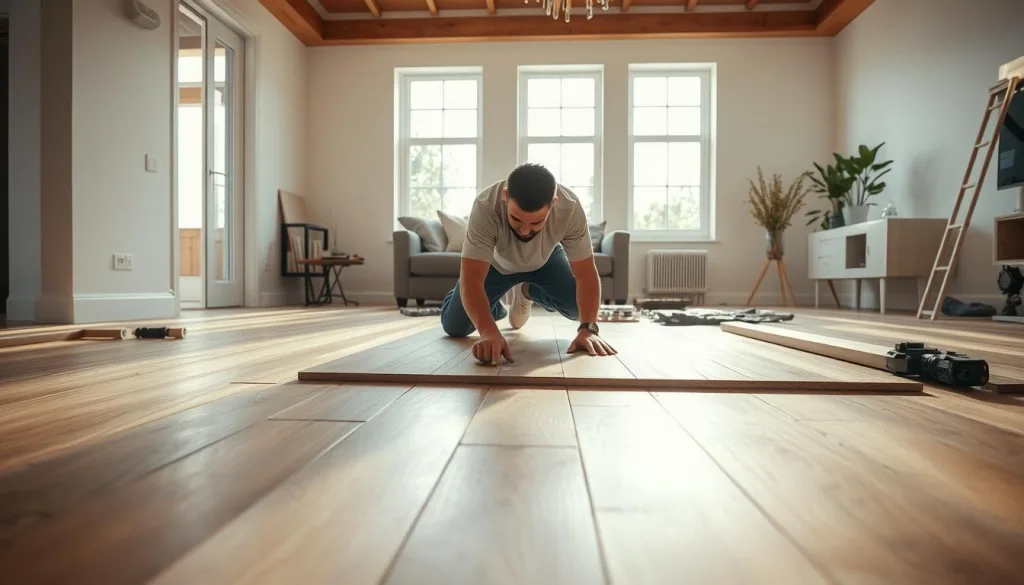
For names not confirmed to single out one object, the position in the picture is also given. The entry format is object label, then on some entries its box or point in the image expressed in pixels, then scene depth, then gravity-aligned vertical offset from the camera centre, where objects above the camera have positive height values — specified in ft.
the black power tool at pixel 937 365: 4.83 -0.67
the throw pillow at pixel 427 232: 20.08 +1.56
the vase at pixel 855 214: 18.81 +2.15
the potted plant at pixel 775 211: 20.88 +2.47
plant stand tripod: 21.02 +0.26
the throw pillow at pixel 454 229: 20.31 +1.68
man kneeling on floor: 5.64 +0.26
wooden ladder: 13.12 +2.86
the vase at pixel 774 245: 21.04 +1.29
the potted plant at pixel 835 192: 19.16 +2.90
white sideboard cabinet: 16.42 +0.96
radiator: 22.30 +0.35
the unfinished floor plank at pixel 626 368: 4.88 -0.80
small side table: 20.34 +0.02
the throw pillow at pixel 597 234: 20.38 +1.58
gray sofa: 18.94 +0.29
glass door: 18.24 +3.47
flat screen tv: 13.11 +2.99
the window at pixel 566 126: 23.77 +6.03
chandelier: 12.90 +5.87
